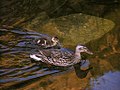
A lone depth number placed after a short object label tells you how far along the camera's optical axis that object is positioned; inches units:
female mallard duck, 299.9
